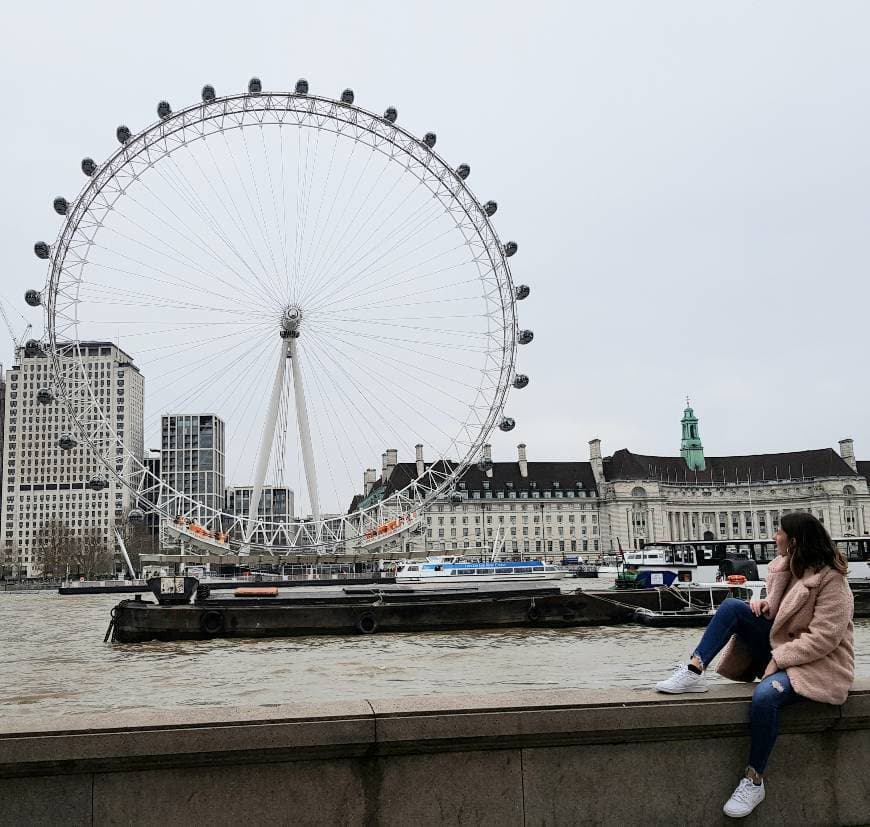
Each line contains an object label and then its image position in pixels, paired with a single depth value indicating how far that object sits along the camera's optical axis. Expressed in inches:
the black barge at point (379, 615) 1235.2
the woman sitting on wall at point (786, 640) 193.3
